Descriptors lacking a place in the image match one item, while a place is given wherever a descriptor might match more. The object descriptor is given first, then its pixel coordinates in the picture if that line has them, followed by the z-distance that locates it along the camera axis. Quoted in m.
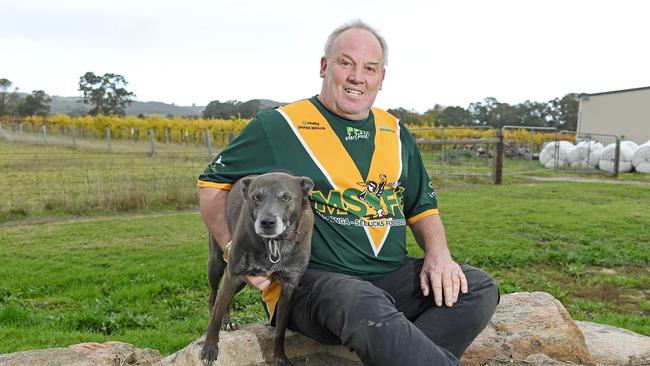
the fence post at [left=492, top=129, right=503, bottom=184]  16.77
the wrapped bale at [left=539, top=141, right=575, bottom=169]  23.94
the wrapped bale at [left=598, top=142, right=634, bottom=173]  22.34
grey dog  2.49
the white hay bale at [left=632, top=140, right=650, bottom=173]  22.39
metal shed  36.81
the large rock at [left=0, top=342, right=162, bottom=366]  3.02
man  2.58
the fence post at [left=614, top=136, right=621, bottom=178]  20.54
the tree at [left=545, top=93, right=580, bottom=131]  68.31
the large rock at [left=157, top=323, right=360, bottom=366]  2.86
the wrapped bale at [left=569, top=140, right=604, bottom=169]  23.07
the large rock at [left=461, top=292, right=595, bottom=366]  3.29
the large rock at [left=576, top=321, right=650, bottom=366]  3.34
